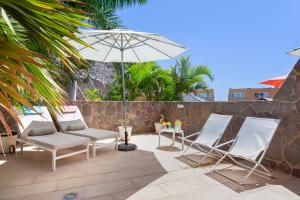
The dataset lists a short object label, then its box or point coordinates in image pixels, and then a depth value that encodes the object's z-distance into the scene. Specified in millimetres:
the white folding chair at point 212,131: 4789
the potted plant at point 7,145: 5301
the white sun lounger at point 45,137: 4273
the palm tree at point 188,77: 10031
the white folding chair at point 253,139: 3816
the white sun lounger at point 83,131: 5135
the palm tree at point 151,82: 9602
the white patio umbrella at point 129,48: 5402
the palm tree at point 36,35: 987
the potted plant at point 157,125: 8155
